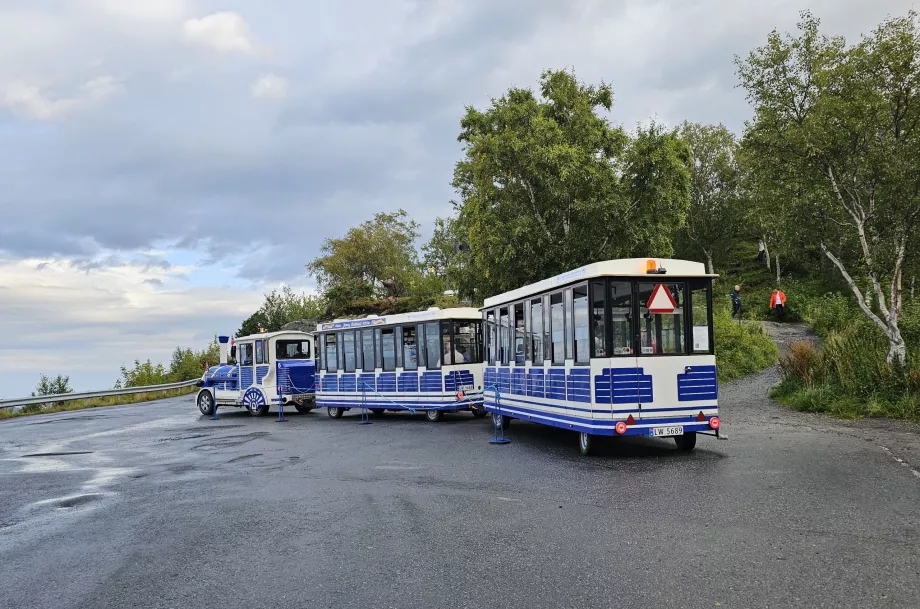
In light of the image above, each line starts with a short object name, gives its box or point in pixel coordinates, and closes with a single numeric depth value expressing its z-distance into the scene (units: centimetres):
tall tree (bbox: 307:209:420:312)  5719
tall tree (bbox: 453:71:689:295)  2311
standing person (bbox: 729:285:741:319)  3127
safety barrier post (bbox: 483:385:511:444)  1345
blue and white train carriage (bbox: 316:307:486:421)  1838
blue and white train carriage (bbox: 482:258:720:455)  1077
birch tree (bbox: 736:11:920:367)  1464
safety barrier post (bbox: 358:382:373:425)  1959
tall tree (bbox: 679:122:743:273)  4853
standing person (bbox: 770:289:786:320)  3281
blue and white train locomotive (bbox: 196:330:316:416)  2366
